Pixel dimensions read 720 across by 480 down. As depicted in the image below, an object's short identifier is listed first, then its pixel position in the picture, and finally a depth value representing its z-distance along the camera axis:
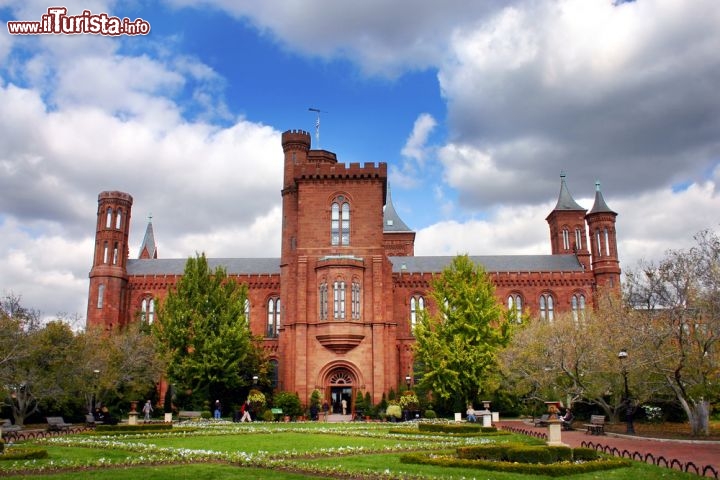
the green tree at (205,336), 45.91
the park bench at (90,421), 34.19
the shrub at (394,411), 40.94
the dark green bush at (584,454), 17.55
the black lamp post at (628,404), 27.07
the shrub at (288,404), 43.31
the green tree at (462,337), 43.22
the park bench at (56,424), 31.11
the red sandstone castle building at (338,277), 46.59
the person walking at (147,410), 37.78
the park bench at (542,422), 32.88
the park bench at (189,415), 42.81
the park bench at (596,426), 28.19
